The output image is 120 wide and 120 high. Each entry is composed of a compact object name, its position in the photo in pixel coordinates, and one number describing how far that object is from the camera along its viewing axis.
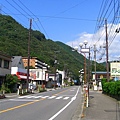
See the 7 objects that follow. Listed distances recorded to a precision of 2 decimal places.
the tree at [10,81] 29.25
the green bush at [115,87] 16.86
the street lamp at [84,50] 16.71
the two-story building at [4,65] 29.73
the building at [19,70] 37.42
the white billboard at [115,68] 32.33
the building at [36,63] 80.34
